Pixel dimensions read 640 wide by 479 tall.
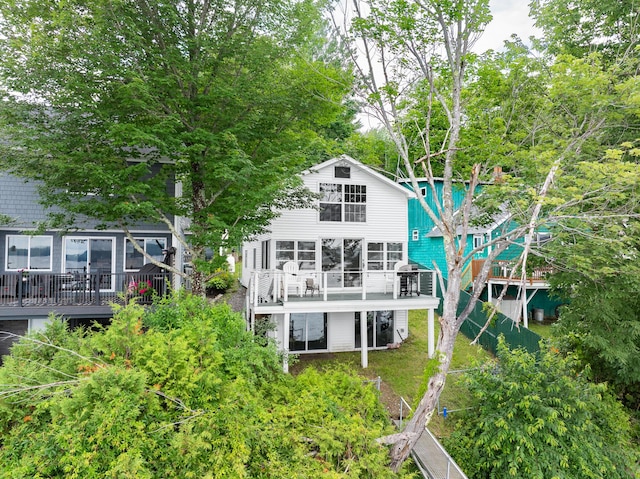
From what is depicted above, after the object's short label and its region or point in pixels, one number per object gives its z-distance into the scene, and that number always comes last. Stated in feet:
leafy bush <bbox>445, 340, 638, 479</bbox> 25.20
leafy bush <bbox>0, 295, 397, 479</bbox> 16.72
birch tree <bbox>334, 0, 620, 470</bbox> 24.03
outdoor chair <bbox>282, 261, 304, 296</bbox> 38.90
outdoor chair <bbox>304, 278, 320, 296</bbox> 38.33
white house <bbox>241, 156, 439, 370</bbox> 41.19
